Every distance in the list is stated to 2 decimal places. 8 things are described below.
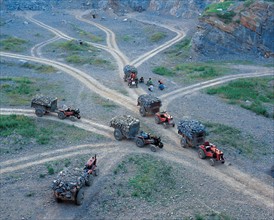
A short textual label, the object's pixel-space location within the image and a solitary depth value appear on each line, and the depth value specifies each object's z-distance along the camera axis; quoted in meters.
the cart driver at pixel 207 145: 30.21
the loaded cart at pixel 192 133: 30.97
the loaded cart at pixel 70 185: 23.14
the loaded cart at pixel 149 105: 37.31
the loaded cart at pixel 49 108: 36.50
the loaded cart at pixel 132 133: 31.12
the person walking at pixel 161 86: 47.38
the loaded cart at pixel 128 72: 49.52
